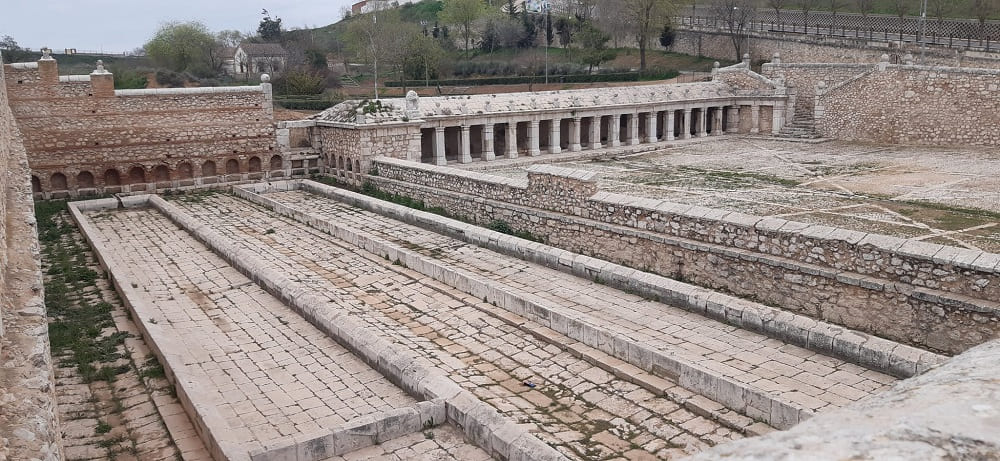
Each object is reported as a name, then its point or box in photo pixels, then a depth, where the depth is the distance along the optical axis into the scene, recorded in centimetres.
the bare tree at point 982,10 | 3981
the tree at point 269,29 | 7469
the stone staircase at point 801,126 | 2989
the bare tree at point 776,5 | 4909
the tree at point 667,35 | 4853
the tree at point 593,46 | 4691
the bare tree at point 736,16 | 4575
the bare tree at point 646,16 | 4403
